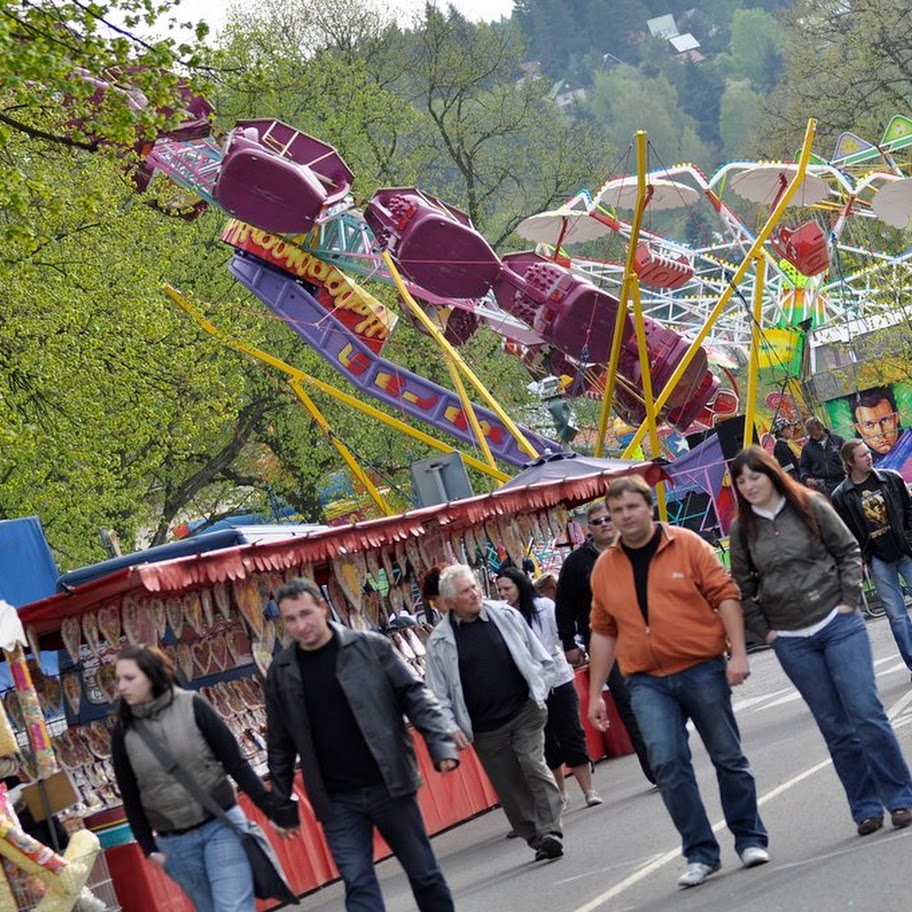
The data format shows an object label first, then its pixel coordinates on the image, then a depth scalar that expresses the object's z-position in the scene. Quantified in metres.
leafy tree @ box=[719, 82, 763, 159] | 176.25
